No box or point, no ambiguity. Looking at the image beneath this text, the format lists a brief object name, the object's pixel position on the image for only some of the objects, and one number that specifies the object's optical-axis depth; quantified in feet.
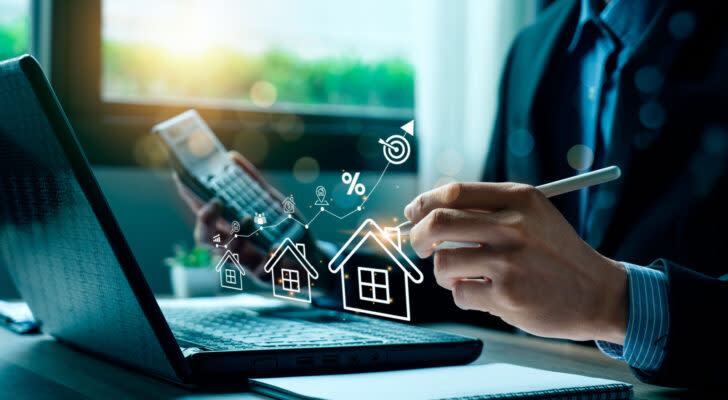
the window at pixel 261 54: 5.24
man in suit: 1.73
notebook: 1.40
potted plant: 3.70
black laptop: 1.46
